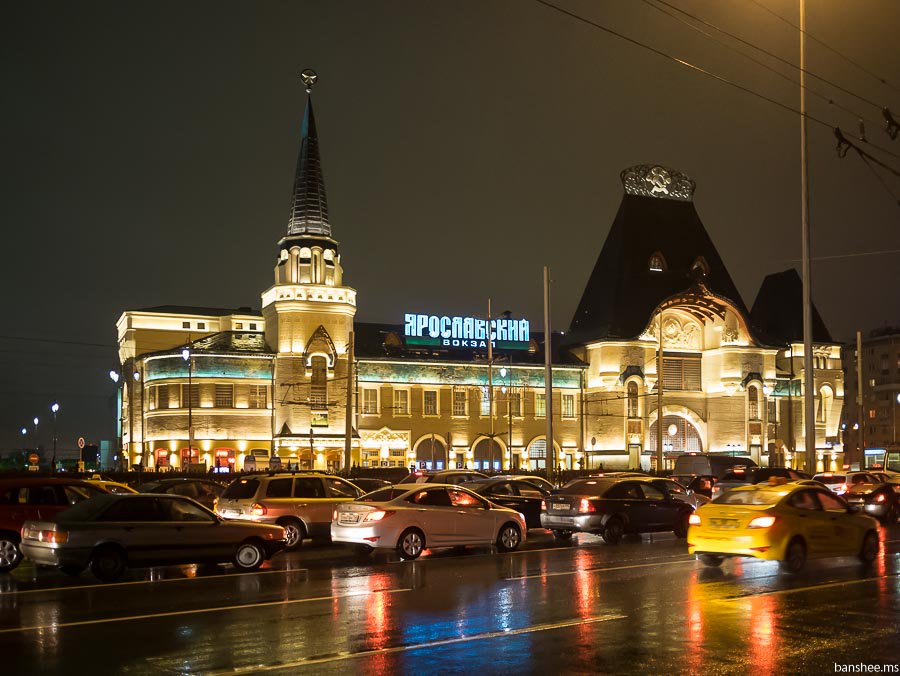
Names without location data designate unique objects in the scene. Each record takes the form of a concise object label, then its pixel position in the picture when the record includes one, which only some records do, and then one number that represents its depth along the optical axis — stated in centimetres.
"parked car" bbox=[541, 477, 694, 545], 2495
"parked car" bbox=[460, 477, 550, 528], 2786
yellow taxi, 1809
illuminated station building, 6644
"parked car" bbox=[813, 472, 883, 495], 3709
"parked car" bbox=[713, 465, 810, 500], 3431
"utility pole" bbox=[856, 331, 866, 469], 5508
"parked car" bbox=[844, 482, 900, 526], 3148
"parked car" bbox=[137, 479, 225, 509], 2997
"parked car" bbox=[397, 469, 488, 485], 3353
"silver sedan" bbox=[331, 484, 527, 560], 2125
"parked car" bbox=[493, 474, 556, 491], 3275
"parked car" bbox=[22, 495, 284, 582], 1758
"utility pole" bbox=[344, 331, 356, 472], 5365
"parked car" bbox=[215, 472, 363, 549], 2434
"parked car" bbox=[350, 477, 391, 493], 3753
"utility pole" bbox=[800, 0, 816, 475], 3459
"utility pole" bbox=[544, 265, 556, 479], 4422
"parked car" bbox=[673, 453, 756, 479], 4375
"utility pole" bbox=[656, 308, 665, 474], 6084
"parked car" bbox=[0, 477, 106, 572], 2006
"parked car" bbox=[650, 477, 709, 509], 2692
